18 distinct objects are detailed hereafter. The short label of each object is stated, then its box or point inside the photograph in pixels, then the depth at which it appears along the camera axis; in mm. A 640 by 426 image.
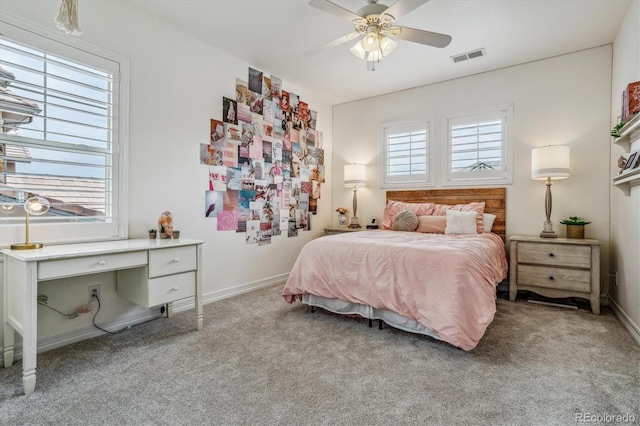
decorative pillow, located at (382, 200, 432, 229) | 4117
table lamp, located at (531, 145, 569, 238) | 3230
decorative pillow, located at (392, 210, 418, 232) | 3857
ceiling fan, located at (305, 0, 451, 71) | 2176
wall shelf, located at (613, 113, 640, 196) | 2132
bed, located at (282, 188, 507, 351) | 2086
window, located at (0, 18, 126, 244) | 2053
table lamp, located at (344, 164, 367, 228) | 4750
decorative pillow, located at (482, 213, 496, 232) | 3749
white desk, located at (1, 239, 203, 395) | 1713
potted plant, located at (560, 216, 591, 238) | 3277
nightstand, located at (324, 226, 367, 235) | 4531
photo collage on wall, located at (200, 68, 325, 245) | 3408
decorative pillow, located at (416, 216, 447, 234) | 3717
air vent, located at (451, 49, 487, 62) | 3429
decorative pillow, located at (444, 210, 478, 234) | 3514
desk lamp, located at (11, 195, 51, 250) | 1996
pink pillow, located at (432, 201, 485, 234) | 3662
